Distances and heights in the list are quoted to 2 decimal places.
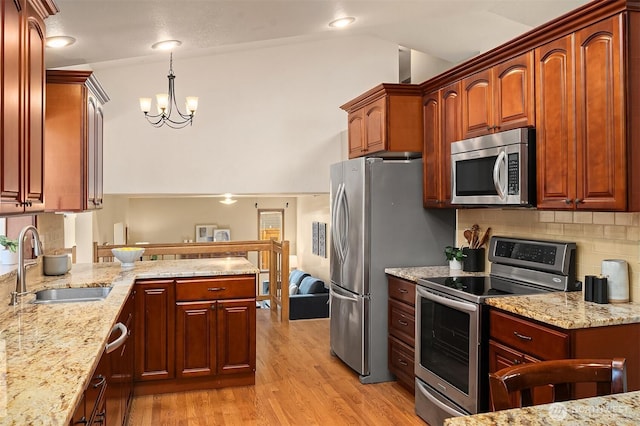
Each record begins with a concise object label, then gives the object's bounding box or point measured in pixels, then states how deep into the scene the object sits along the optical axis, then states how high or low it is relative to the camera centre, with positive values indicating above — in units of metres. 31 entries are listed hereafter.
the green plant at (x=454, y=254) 3.94 -0.29
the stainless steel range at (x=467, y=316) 2.89 -0.59
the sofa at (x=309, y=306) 7.08 -1.20
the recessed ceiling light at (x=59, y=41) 2.91 +0.97
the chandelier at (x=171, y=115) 5.76 +1.14
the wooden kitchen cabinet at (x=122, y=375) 2.43 -0.84
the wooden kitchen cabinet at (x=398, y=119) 4.19 +0.75
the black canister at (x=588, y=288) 2.71 -0.38
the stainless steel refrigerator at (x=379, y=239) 4.12 -0.19
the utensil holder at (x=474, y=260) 3.88 -0.33
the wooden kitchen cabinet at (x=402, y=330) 3.79 -0.84
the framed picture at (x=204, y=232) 11.95 -0.36
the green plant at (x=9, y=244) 3.16 -0.16
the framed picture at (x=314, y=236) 10.35 -0.41
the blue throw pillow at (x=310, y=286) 7.79 -1.07
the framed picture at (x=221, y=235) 11.91 -0.43
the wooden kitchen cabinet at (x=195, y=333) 3.87 -0.86
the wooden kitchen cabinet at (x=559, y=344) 2.32 -0.59
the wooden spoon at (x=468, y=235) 4.00 -0.16
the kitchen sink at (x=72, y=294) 3.18 -0.47
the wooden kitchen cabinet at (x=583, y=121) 2.46 +0.46
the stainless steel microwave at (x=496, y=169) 2.98 +0.27
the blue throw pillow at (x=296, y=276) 9.54 -1.13
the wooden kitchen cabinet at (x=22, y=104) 1.83 +0.43
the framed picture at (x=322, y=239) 9.72 -0.45
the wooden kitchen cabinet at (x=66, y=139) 3.50 +0.51
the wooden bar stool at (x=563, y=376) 1.37 -0.42
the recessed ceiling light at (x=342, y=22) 3.33 +1.22
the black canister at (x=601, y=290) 2.67 -0.38
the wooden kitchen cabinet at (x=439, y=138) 3.77 +0.55
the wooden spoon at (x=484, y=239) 3.90 -0.18
